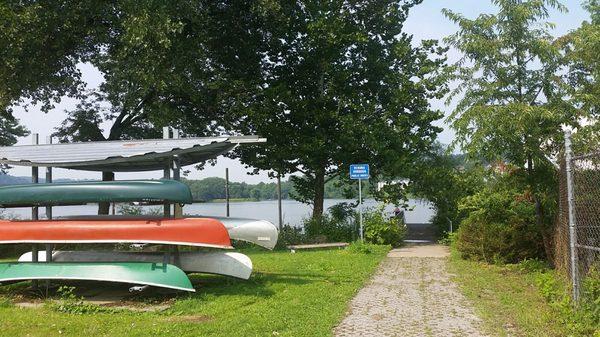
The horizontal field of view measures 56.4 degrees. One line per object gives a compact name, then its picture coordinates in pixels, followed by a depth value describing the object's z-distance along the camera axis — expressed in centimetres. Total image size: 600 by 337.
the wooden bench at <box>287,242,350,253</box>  1685
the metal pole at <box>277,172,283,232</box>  2154
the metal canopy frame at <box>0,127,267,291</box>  955
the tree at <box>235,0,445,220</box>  1908
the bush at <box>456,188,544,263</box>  1236
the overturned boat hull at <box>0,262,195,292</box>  866
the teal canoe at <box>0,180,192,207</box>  887
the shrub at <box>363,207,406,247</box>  1753
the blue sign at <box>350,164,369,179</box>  1631
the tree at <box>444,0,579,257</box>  1053
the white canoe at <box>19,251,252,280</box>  973
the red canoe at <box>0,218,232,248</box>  880
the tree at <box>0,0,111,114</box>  1567
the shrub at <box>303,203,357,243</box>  1900
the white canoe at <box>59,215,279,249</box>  1045
